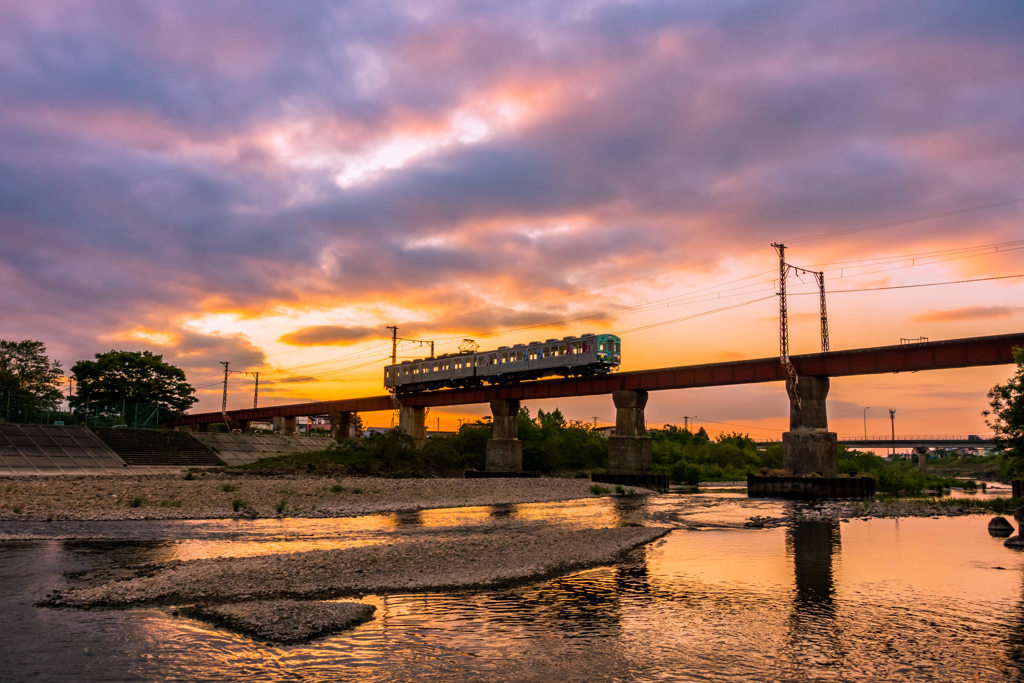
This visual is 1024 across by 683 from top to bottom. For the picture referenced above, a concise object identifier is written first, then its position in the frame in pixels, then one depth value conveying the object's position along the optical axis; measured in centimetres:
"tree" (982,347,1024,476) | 3681
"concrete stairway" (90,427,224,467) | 6469
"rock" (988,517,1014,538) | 3149
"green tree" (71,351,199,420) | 10581
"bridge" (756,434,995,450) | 18685
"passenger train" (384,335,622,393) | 7431
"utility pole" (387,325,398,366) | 10850
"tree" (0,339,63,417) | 9938
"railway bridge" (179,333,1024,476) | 5591
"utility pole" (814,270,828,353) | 6122
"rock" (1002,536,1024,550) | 2693
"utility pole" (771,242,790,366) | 5844
